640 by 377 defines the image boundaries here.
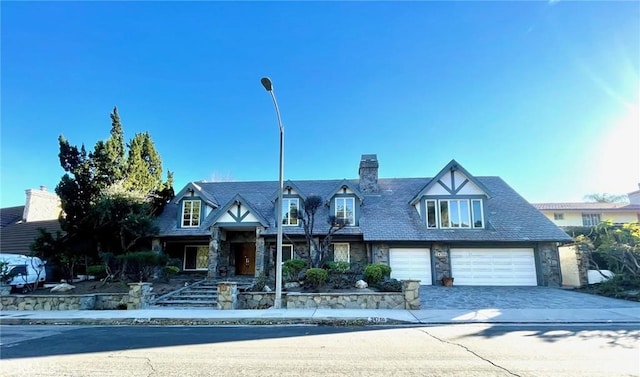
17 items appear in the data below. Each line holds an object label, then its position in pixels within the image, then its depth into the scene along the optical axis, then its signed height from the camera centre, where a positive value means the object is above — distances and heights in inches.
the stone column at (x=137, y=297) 490.6 -76.2
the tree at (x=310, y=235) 599.5 +17.5
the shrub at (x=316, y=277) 529.3 -53.7
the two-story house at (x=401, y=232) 703.1 +22.4
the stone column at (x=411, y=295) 450.6 -71.6
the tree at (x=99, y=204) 676.7 +84.5
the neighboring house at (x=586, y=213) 1274.6 +107.1
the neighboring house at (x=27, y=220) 880.9 +76.7
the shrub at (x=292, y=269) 592.3 -47.1
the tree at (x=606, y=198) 1932.8 +246.7
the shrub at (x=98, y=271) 650.8 -49.4
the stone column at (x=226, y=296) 475.5 -73.8
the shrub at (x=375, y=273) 573.3 -53.1
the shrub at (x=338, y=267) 646.5 -48.2
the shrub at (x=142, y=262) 602.9 -31.2
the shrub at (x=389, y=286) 518.9 -69.8
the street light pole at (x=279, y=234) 443.0 +12.5
